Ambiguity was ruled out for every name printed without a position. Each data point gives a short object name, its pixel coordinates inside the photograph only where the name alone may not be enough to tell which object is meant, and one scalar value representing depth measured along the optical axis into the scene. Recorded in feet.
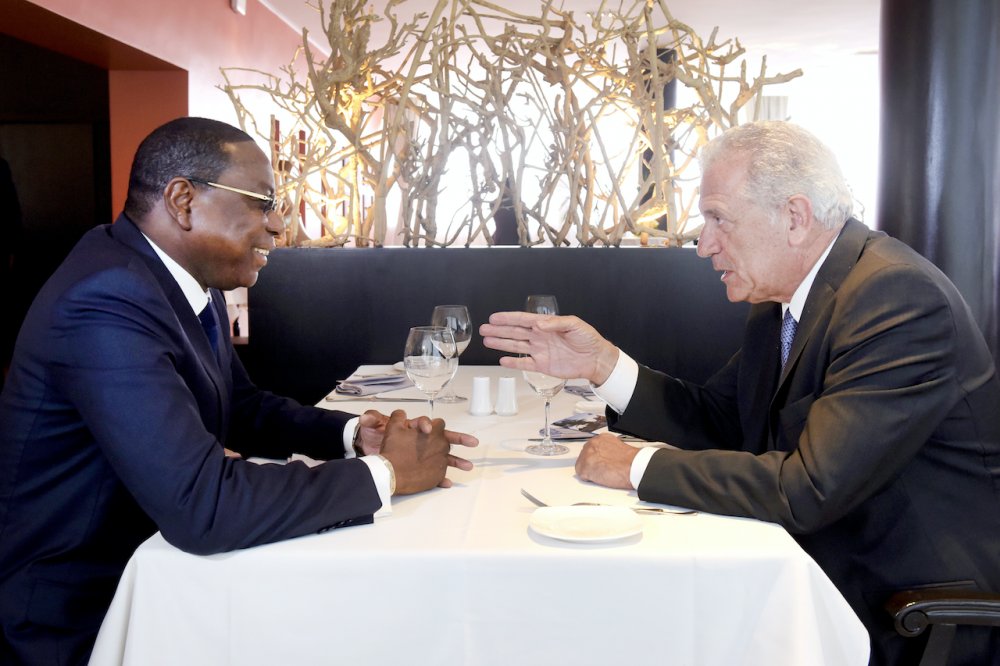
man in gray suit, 4.78
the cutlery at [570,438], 6.36
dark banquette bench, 11.07
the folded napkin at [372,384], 8.34
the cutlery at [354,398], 7.99
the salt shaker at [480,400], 7.32
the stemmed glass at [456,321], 8.33
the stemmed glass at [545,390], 5.99
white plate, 4.21
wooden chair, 4.41
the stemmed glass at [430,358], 5.94
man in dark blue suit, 4.20
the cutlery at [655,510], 4.78
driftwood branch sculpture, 11.03
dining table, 4.05
